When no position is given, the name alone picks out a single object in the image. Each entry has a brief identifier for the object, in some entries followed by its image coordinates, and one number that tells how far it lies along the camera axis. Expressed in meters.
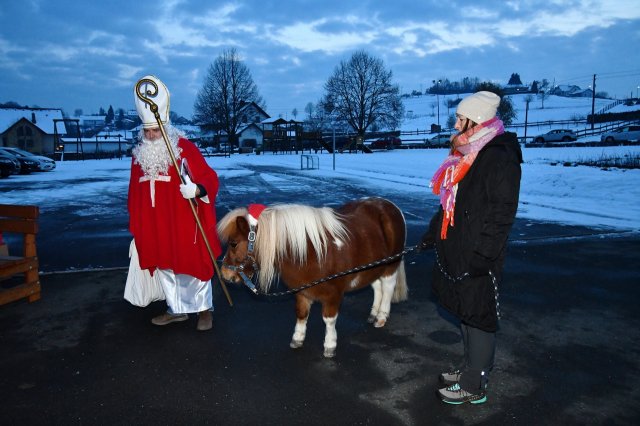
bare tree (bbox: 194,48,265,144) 64.31
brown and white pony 3.65
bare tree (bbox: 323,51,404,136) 63.69
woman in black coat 2.81
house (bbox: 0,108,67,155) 66.12
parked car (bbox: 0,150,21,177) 23.44
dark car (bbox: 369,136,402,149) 55.80
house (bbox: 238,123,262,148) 78.56
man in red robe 4.50
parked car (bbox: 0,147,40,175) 25.64
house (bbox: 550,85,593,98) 147.19
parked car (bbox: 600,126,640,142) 36.25
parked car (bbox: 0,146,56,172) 26.91
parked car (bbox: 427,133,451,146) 54.25
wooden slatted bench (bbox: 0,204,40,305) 5.12
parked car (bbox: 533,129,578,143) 44.75
